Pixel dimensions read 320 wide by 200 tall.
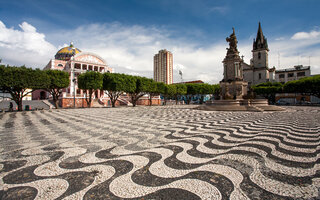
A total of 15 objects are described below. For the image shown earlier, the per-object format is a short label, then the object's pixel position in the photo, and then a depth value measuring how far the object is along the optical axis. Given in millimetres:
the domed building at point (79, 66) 45812
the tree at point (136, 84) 32091
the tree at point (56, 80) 25016
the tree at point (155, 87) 36312
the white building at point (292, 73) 66075
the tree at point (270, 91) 47469
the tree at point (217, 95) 23334
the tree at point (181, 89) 46250
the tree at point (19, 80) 19680
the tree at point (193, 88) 49500
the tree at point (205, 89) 50081
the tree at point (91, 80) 28834
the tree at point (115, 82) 29828
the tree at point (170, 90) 42828
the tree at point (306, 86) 34441
